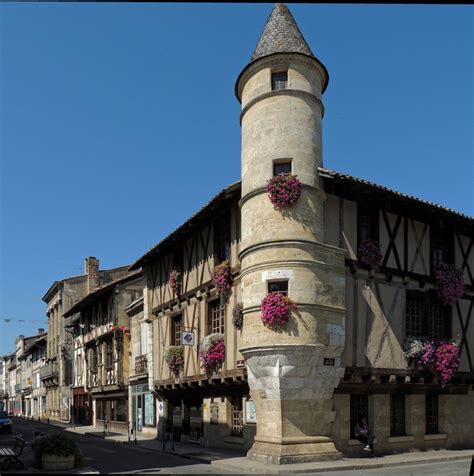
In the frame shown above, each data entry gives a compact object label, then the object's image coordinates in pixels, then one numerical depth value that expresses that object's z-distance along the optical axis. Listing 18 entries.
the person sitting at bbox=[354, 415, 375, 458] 17.37
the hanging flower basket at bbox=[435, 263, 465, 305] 20.72
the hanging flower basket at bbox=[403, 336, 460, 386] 19.06
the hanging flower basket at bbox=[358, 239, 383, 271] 18.58
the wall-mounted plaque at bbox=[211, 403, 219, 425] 20.83
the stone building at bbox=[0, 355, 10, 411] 99.14
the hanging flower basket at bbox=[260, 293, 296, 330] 16.53
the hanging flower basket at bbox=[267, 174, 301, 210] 17.19
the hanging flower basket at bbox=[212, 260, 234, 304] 19.94
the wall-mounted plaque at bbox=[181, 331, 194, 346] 20.89
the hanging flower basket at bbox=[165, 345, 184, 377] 23.03
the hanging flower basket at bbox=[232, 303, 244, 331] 18.62
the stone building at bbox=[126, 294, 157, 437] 26.94
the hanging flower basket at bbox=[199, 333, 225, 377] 19.94
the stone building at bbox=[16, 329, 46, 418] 64.00
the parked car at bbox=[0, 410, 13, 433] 30.39
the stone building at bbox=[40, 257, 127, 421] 46.72
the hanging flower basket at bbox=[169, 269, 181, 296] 24.28
